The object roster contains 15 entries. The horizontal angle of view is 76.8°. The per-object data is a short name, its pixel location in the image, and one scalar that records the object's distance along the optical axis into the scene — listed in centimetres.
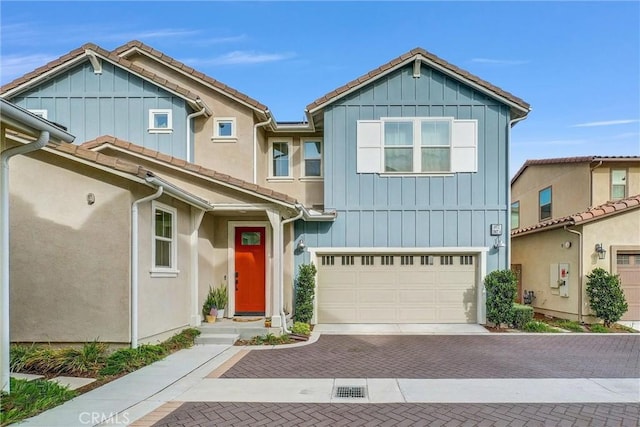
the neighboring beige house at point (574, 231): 1148
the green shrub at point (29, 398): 448
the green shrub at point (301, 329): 978
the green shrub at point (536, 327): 1045
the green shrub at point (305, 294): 1073
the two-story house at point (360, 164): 1112
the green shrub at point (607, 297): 1079
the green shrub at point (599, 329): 1048
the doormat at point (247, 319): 1029
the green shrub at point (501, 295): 1070
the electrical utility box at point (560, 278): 1207
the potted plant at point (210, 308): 1000
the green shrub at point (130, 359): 644
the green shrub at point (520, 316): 1075
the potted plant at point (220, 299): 1025
